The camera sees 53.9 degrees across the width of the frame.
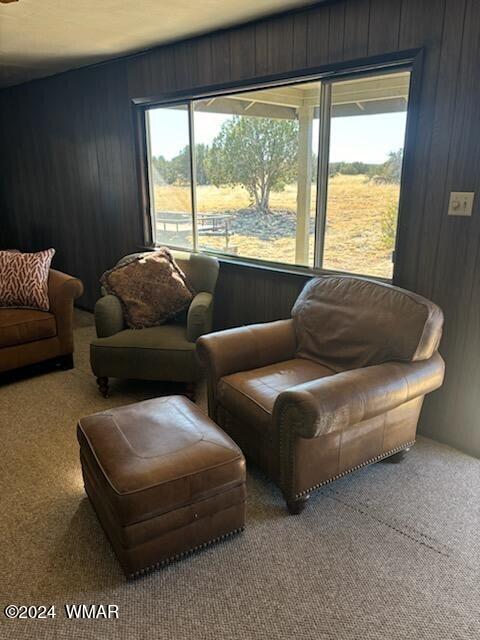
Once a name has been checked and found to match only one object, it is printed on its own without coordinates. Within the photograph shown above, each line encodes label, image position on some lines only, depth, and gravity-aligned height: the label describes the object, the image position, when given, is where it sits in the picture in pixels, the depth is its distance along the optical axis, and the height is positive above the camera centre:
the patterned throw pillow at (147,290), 3.15 -0.70
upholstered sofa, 3.15 -0.97
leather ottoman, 1.61 -1.02
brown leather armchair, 1.87 -0.85
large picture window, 2.62 +0.07
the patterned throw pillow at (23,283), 3.28 -0.68
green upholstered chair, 2.90 -0.98
